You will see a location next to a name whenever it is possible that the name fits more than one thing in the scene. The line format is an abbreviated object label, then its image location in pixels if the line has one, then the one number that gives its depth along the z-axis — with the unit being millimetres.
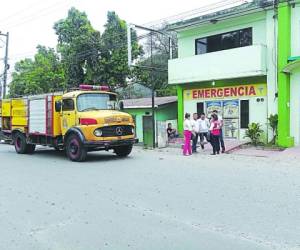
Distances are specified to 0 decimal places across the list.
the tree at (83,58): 29859
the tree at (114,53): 30281
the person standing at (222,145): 16250
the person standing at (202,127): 17266
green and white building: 17516
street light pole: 19047
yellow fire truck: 13930
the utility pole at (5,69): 31694
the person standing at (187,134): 16000
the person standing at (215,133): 15523
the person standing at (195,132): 16348
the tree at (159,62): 34391
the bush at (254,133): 18297
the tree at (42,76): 37594
